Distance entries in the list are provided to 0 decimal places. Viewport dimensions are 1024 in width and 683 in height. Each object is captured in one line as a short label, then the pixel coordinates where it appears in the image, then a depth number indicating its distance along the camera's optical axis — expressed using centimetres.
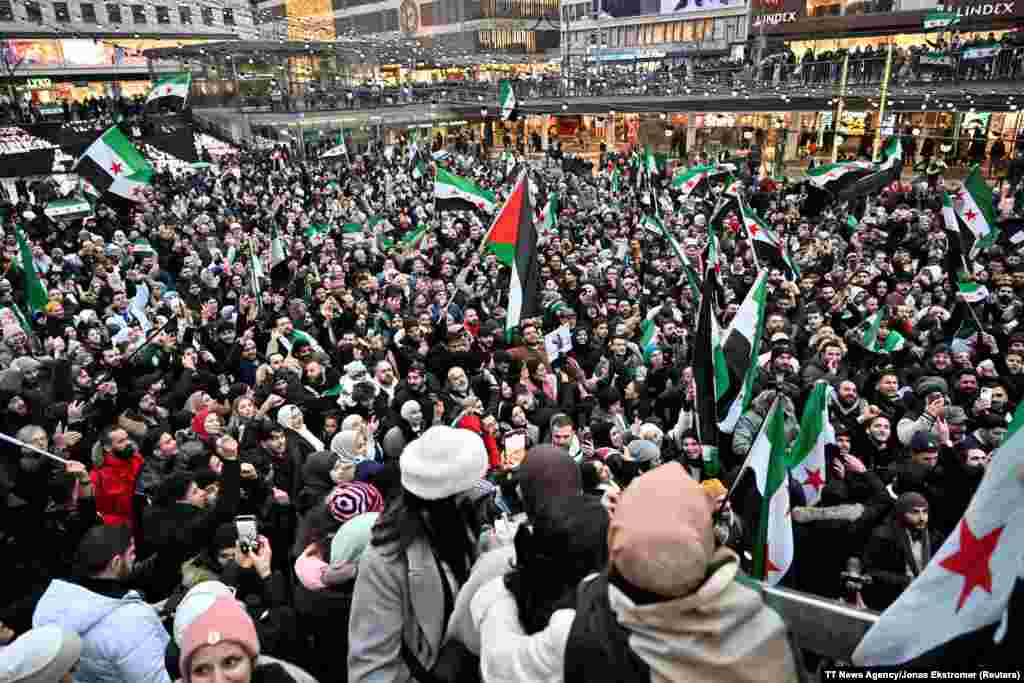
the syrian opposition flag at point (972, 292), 838
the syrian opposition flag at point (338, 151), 2147
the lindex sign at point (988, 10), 3017
